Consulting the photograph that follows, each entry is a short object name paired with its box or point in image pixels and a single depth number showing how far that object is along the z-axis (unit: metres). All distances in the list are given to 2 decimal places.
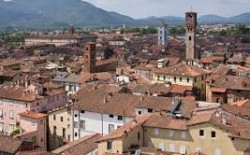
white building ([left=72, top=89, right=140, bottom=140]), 52.12
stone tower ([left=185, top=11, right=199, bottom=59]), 110.12
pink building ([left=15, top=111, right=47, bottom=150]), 54.59
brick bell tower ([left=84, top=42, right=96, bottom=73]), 95.06
